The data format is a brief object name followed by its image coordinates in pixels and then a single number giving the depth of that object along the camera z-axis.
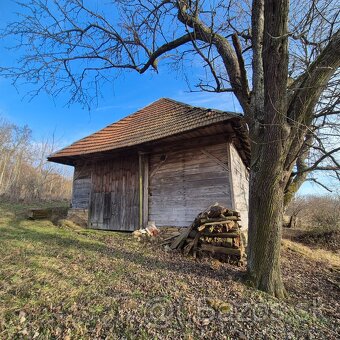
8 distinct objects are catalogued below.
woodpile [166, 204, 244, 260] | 5.75
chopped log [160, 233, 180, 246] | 6.89
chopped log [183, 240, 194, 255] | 6.07
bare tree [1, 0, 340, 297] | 3.85
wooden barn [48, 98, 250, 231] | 7.77
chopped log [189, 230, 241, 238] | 5.79
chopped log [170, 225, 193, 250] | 6.38
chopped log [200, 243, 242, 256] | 5.54
